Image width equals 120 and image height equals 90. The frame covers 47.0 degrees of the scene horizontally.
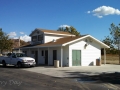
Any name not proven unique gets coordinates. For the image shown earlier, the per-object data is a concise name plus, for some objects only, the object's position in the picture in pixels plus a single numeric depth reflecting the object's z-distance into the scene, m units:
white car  15.28
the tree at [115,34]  22.72
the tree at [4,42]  31.22
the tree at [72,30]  40.47
